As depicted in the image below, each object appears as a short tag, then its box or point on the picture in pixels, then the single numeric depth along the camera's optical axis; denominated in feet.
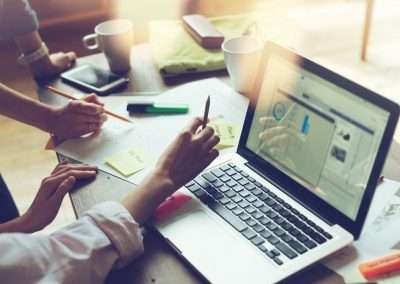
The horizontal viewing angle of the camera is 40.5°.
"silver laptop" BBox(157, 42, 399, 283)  2.38
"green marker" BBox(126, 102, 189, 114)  3.69
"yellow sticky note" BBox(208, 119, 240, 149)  3.30
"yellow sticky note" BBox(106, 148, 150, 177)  3.16
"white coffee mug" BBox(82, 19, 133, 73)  4.15
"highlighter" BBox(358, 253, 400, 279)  2.31
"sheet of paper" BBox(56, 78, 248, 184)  3.34
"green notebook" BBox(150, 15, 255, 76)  4.17
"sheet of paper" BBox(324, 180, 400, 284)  2.40
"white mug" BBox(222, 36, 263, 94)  3.76
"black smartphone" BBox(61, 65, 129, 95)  4.01
